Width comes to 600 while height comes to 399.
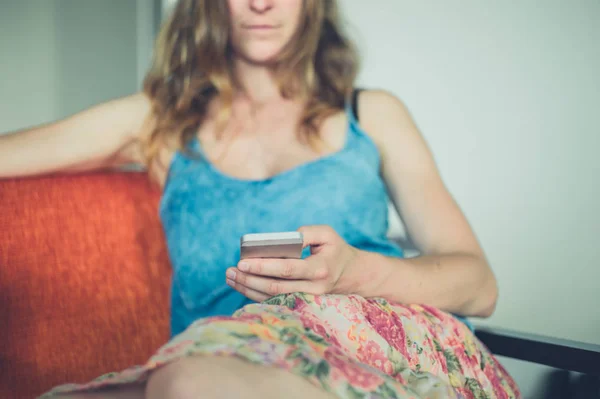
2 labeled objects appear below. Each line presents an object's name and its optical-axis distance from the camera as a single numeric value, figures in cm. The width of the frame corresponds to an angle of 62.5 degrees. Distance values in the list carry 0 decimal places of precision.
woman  42
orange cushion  81
